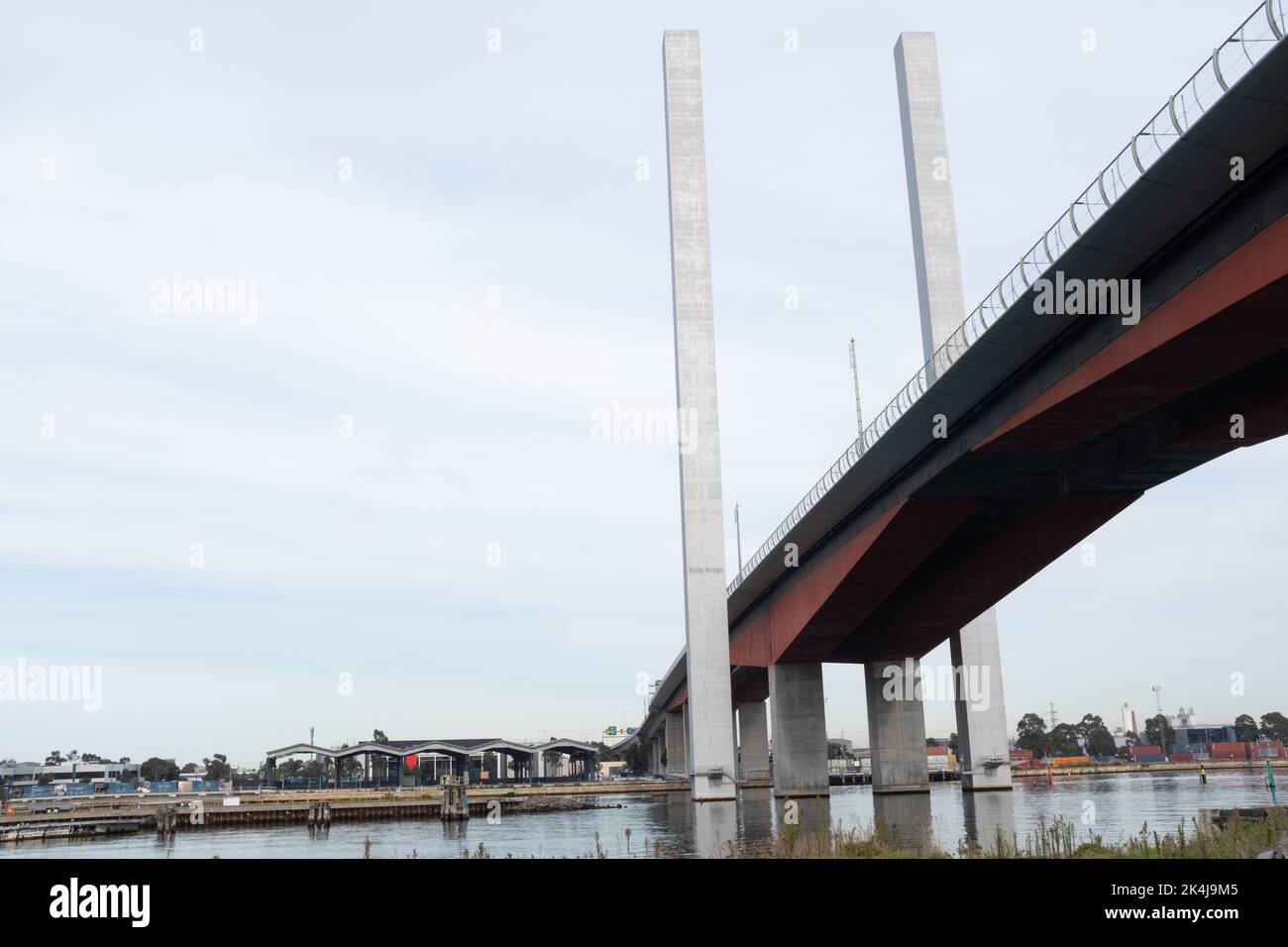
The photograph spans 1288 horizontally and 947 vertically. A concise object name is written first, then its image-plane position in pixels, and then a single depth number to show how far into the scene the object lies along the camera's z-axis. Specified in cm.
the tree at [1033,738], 19275
